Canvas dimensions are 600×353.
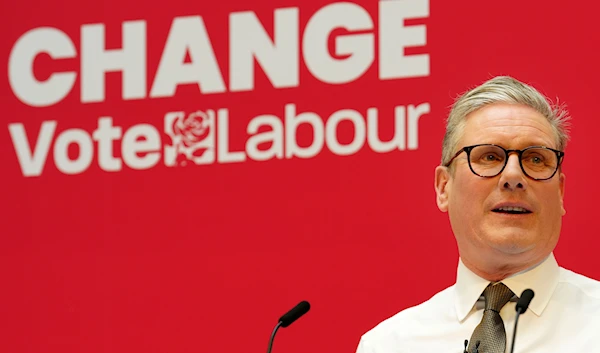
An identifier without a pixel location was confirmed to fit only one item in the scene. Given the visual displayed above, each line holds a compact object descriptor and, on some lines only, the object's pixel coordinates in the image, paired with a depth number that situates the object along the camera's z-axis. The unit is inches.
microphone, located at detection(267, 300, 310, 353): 219.3
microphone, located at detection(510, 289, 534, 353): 196.2
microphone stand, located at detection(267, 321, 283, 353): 220.1
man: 227.9
